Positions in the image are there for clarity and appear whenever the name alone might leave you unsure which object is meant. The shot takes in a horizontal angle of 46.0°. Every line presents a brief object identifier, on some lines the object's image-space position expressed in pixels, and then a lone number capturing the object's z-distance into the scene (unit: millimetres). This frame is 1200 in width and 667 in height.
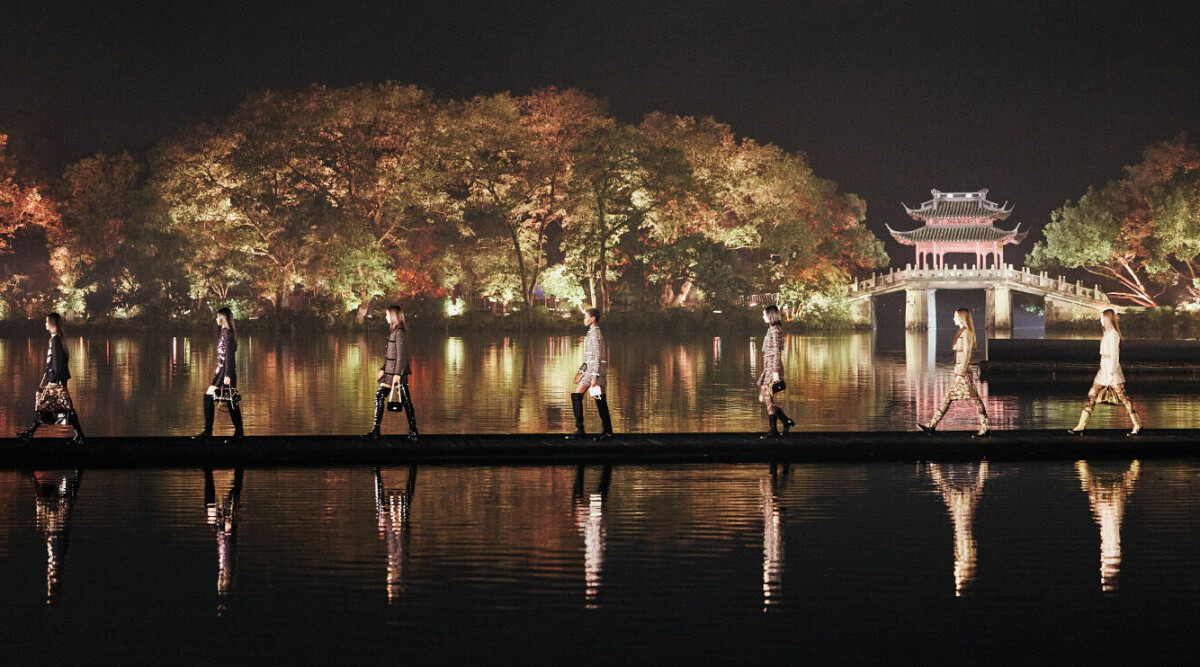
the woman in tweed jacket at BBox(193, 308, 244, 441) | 15625
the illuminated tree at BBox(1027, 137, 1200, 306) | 76500
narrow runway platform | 15234
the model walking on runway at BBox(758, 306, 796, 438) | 16281
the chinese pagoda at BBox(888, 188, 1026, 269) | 102688
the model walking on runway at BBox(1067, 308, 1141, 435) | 16547
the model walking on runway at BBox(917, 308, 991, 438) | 16406
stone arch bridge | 86562
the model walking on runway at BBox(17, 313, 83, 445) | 15523
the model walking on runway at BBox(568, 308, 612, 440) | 16156
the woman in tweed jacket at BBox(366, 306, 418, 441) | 15953
